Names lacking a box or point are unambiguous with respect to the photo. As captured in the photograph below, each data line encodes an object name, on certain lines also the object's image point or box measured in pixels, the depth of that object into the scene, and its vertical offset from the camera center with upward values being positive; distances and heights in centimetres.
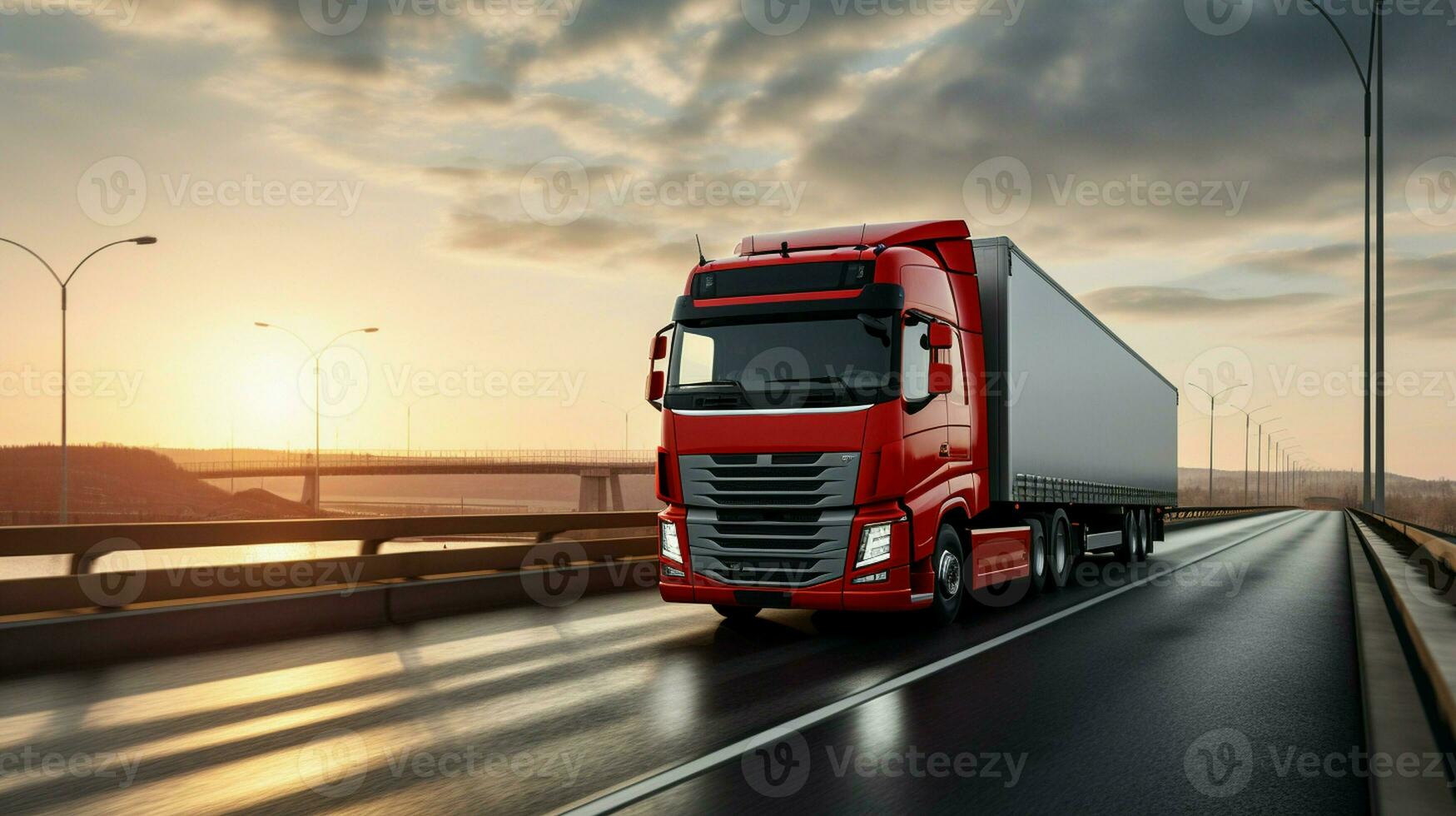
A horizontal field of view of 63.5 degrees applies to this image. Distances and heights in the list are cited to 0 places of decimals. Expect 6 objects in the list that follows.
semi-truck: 1021 -13
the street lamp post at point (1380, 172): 3606 +776
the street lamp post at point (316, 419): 5025 -67
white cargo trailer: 1255 +17
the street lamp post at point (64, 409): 3338 -16
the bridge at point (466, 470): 9819 -590
